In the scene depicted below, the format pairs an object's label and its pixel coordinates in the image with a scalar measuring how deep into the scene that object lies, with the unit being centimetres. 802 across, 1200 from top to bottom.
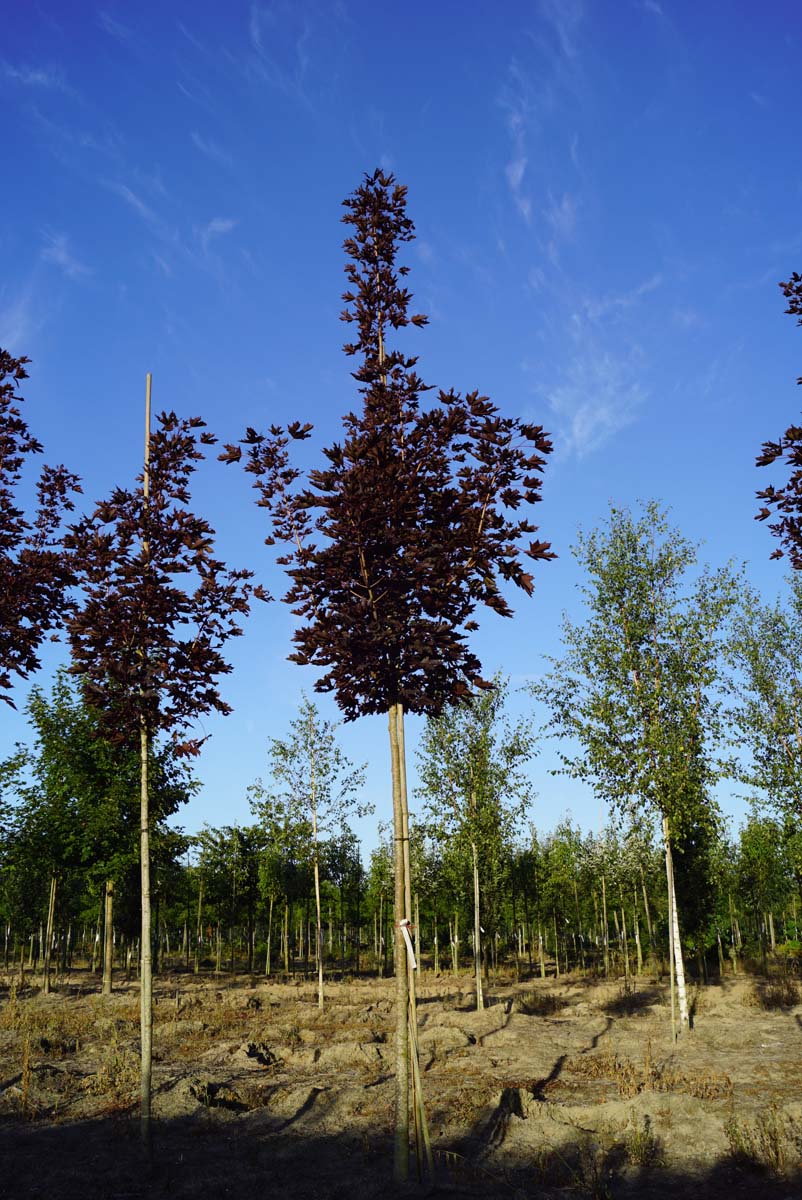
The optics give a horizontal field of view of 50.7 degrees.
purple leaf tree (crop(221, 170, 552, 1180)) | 1134
